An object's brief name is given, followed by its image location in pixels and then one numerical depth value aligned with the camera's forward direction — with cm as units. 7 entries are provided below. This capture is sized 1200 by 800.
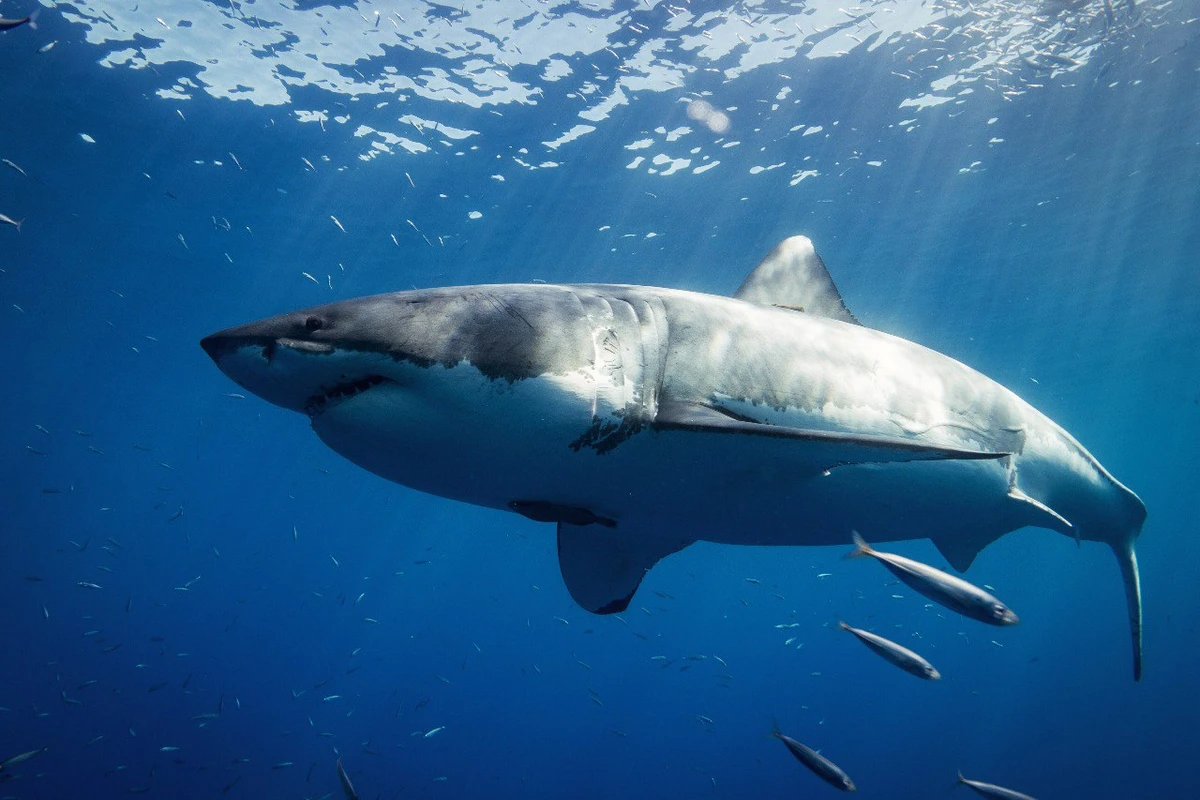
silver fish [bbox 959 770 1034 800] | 491
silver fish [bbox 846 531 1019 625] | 373
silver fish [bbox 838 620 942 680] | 448
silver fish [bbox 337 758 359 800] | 592
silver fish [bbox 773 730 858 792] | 455
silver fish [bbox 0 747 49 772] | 612
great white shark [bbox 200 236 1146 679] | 224
